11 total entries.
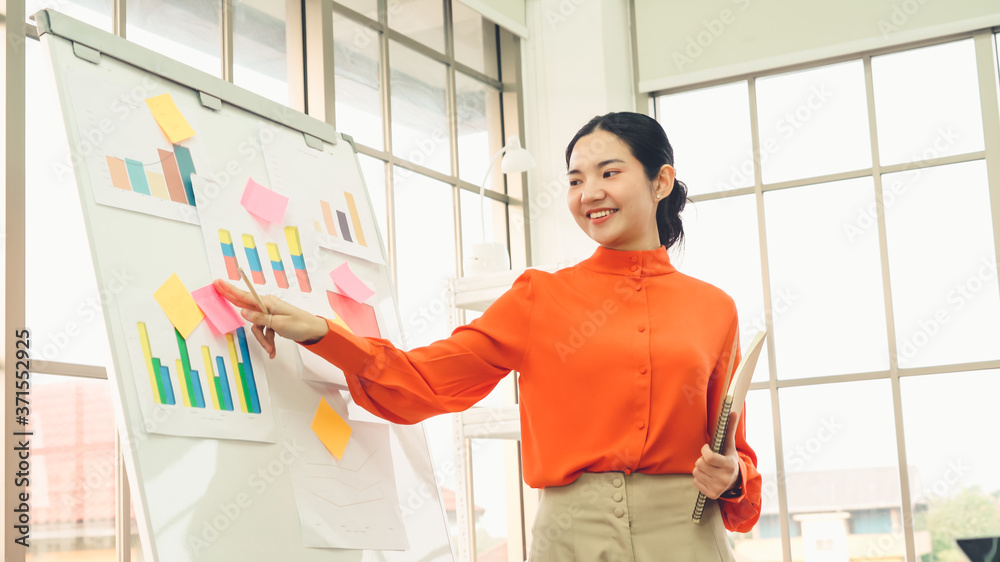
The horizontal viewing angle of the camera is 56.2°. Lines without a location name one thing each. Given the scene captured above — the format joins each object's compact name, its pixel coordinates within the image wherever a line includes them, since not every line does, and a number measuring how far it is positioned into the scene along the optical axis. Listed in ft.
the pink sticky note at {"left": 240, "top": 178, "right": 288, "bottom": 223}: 5.74
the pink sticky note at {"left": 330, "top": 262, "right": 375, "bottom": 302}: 6.27
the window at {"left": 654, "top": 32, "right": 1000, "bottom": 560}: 13.01
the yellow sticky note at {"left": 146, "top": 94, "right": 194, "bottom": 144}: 5.40
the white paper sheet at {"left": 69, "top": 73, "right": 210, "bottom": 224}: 4.87
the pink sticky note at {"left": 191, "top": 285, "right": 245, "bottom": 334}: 5.10
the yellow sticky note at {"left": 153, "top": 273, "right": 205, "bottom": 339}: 4.93
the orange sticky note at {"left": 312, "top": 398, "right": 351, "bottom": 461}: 5.53
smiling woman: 5.04
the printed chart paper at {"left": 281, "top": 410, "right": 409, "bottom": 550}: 5.32
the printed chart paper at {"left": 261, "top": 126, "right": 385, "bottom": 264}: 6.21
